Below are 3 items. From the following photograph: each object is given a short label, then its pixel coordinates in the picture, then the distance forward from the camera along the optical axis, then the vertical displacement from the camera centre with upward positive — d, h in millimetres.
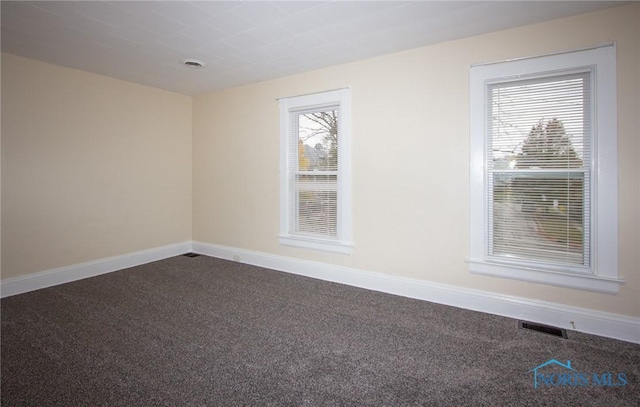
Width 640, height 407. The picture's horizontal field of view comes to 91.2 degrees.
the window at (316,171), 3635 +363
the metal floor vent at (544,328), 2488 -1057
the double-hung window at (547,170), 2432 +250
